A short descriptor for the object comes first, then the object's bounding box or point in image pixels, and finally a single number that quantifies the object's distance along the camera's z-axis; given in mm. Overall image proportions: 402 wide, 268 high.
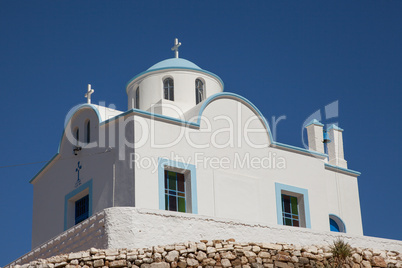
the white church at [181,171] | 19906
